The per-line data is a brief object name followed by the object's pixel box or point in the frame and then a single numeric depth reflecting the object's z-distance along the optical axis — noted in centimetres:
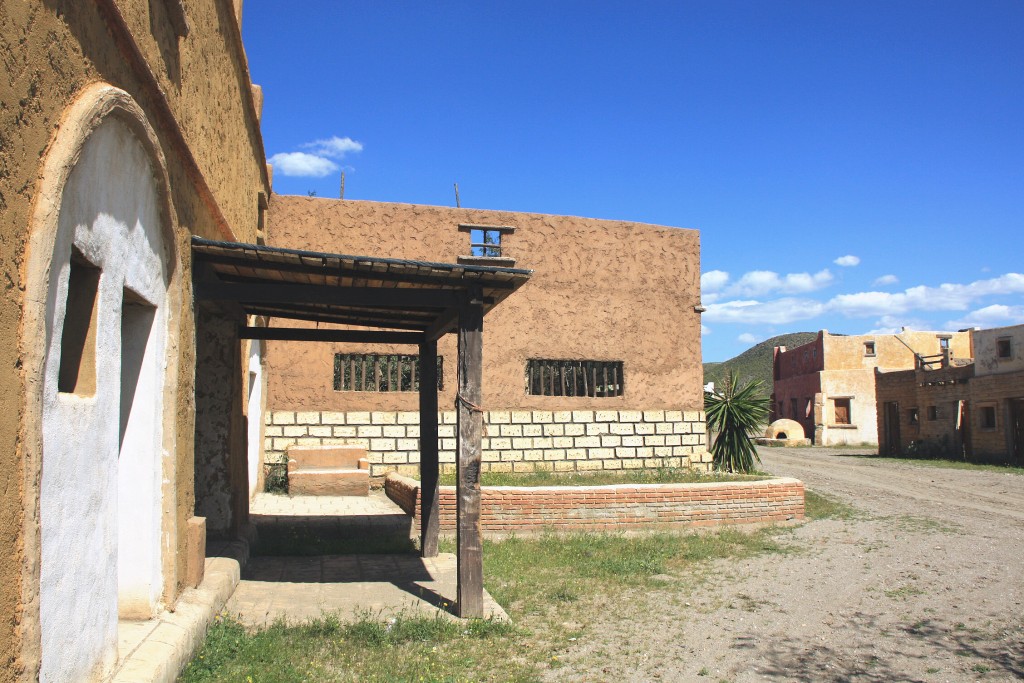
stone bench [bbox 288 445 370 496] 1294
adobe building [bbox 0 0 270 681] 296
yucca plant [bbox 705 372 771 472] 1612
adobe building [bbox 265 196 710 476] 1405
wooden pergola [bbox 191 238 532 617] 623
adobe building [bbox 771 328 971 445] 3881
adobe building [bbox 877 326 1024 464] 2433
